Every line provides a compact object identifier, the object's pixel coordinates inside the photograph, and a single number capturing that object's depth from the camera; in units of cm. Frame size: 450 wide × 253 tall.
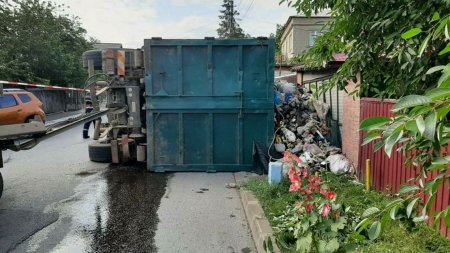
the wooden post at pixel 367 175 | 599
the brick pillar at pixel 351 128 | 692
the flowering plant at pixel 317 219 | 318
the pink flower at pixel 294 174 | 349
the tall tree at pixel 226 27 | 5935
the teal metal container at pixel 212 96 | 798
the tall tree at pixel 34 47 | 2467
